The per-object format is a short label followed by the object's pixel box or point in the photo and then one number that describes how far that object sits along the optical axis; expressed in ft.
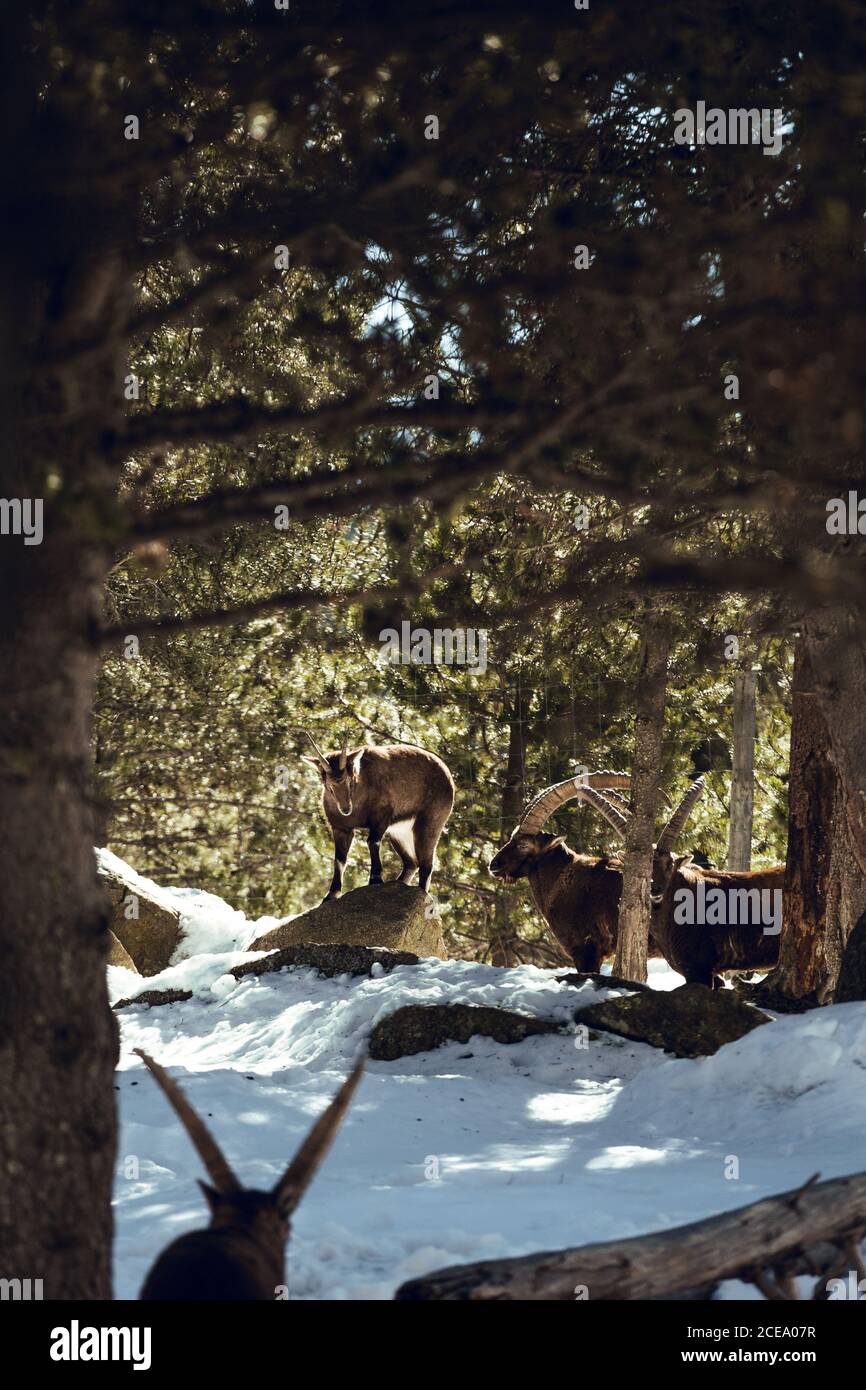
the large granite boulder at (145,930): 56.49
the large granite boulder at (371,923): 47.03
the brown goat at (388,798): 44.14
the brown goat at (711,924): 40.34
